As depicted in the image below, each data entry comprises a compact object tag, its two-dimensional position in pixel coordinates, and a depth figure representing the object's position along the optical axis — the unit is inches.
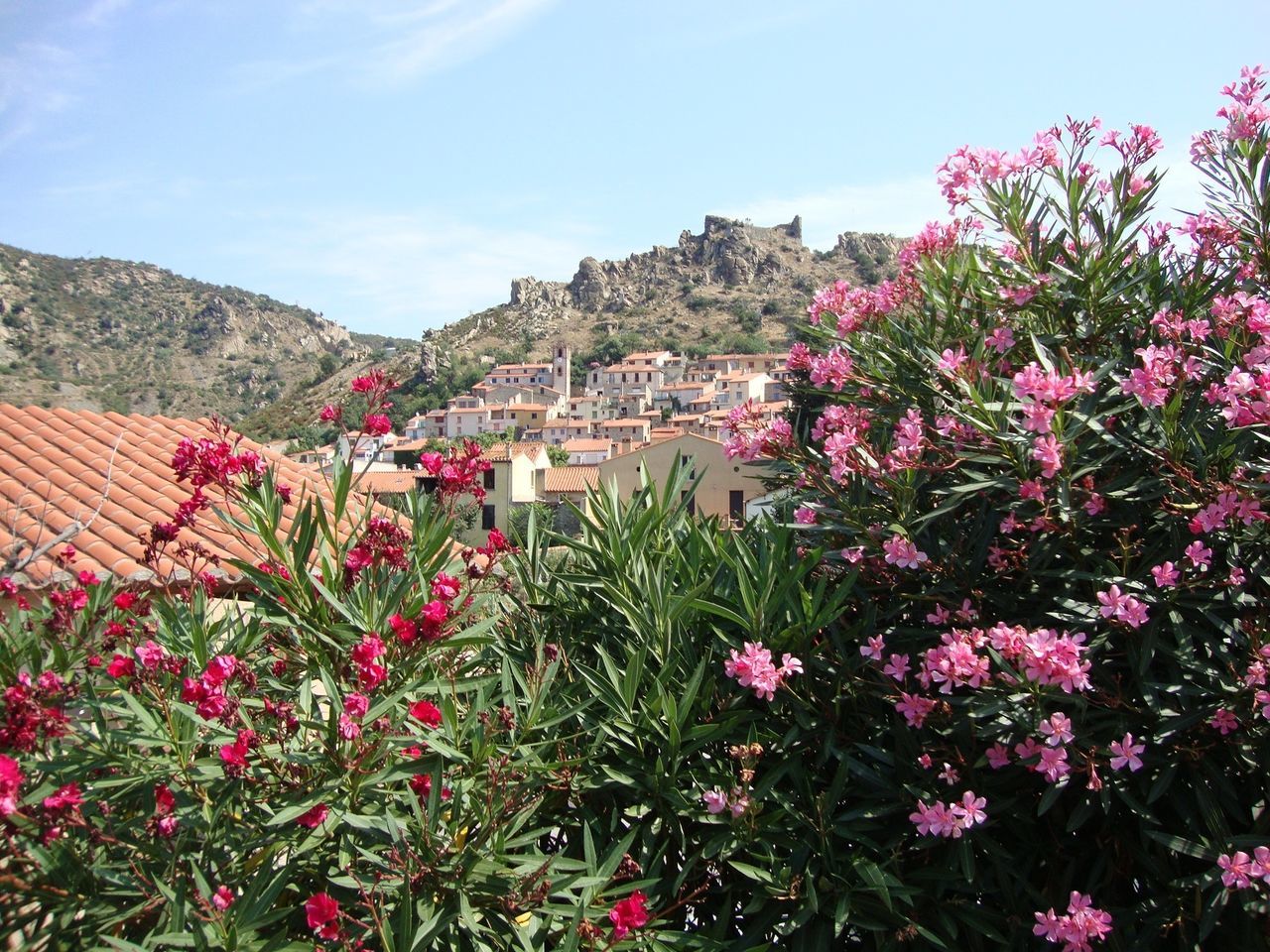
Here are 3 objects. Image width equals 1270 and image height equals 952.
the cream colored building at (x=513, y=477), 1162.0
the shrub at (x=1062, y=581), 72.0
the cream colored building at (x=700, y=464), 989.8
